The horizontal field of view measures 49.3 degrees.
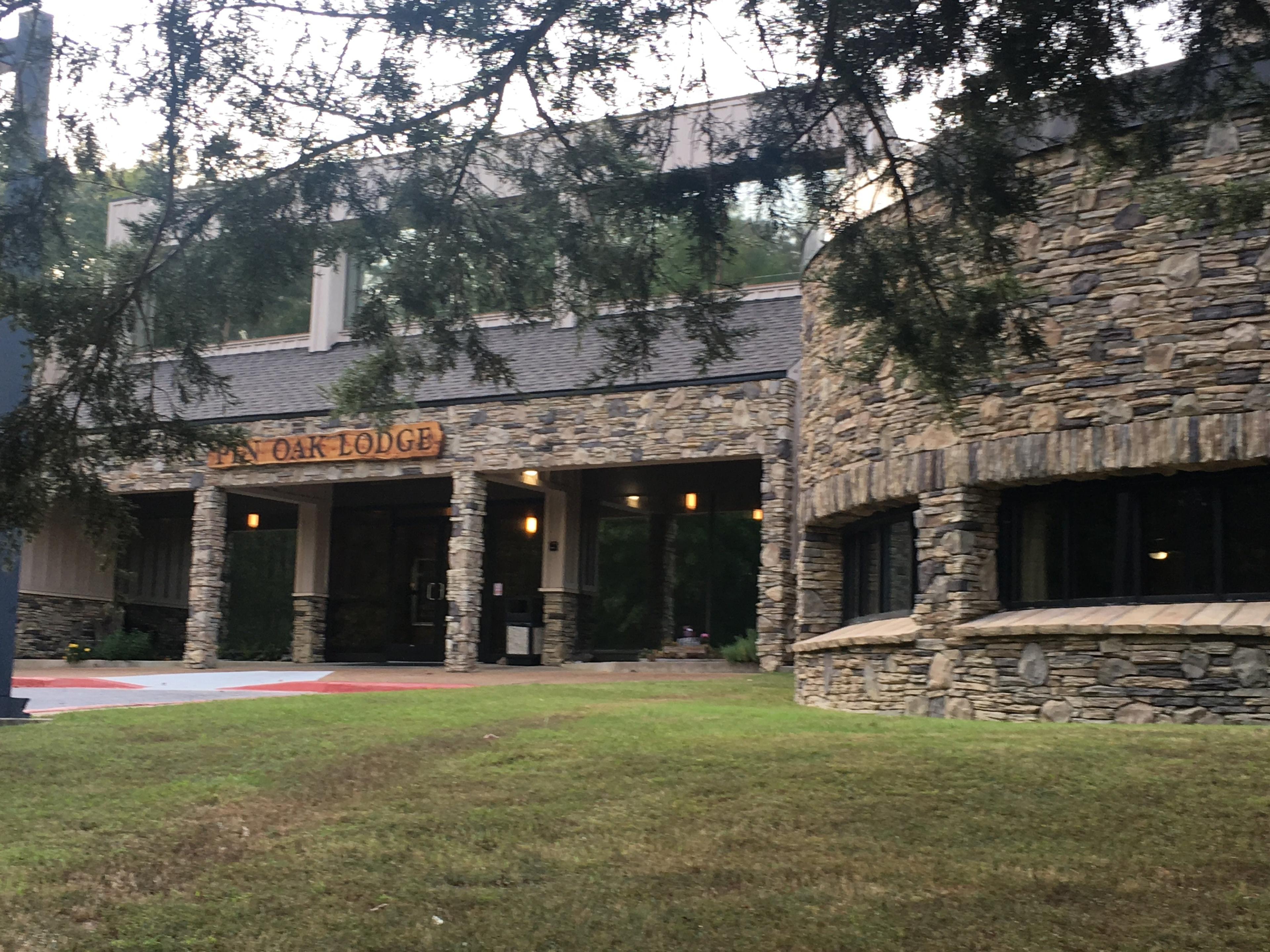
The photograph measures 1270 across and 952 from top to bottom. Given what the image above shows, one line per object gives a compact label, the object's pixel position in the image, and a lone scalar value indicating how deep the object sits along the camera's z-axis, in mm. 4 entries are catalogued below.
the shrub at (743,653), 20016
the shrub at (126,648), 25922
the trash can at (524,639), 23391
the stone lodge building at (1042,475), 10320
